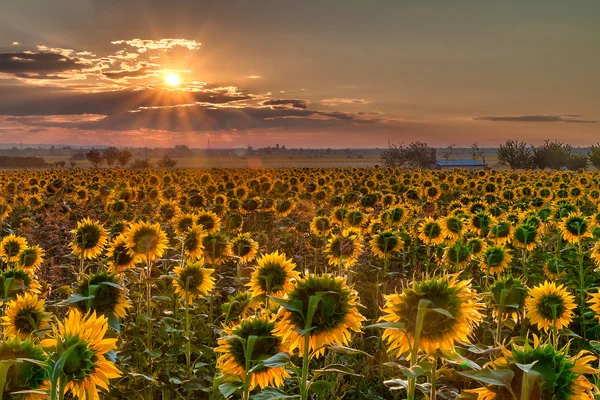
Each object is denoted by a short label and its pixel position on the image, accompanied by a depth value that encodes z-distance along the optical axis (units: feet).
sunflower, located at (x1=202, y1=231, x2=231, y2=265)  19.70
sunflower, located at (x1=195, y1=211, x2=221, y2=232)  24.45
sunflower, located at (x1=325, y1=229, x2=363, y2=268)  21.34
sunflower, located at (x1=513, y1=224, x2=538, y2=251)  23.68
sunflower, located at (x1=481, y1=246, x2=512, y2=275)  20.26
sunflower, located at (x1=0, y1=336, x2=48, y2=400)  6.28
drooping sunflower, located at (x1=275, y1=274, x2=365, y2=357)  7.73
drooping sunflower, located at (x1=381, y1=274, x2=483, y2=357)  7.11
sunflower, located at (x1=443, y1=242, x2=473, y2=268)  21.89
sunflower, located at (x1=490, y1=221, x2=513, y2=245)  26.00
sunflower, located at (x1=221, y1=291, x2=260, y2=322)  12.27
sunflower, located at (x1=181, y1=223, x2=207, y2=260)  19.58
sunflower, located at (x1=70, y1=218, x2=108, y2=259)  18.29
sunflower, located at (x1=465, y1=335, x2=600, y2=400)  5.68
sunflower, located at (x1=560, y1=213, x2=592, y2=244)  24.79
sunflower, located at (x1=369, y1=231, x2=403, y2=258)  22.70
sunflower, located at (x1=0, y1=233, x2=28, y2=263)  20.57
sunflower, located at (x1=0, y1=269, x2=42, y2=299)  13.14
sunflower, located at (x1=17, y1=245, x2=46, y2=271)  18.86
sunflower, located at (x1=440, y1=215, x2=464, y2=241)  26.37
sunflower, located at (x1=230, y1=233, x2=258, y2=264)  20.59
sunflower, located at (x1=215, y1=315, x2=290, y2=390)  8.57
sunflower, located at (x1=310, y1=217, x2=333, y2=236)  28.50
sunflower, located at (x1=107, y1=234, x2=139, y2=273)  17.95
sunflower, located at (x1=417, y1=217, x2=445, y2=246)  26.91
